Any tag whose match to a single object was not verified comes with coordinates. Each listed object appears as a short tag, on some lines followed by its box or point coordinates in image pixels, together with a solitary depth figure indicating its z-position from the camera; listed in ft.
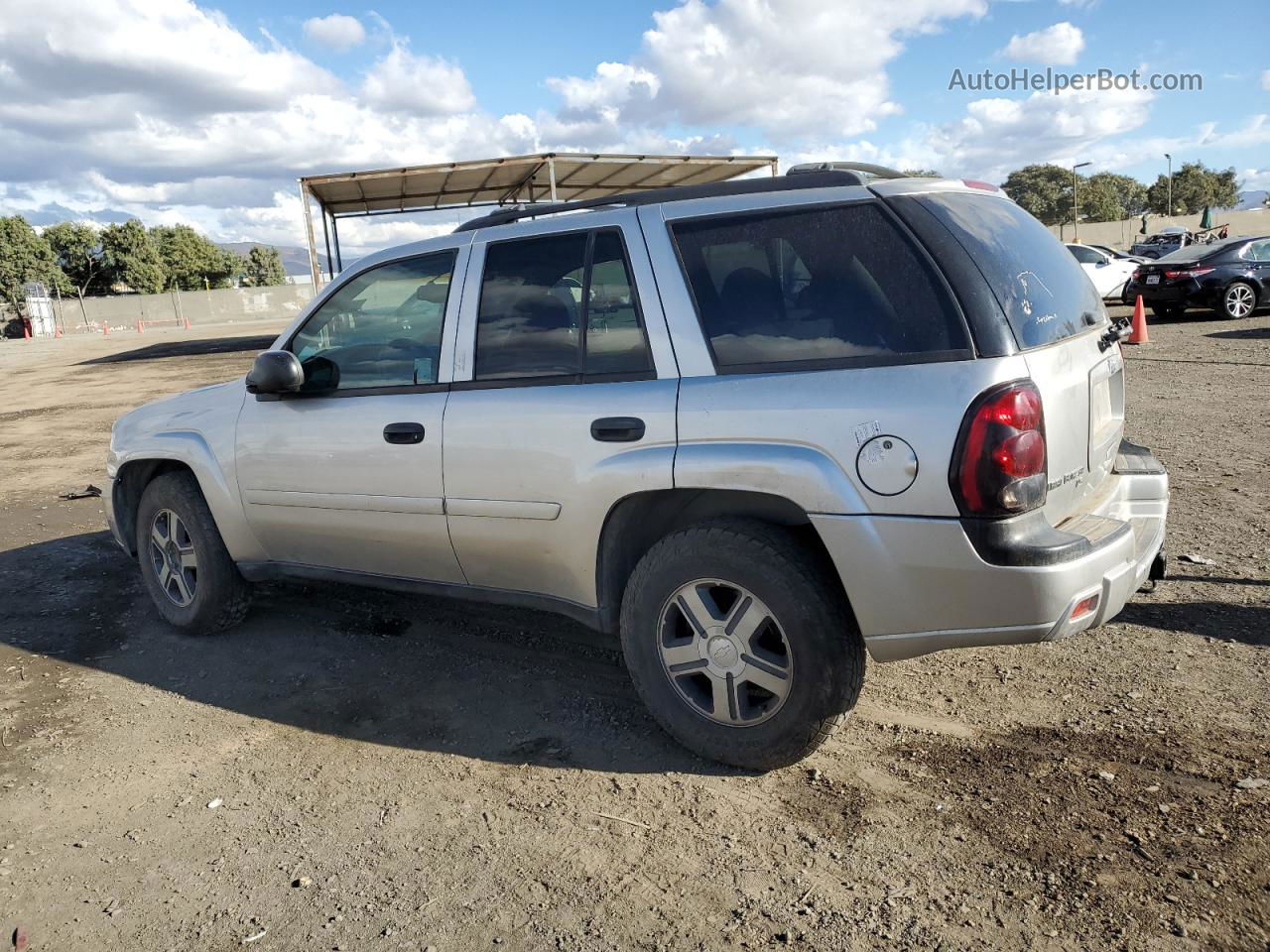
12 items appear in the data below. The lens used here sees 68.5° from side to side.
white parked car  65.67
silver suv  8.91
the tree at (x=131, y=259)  249.14
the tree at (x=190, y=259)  279.69
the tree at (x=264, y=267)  354.13
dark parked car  54.85
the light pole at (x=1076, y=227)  219.04
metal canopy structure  63.46
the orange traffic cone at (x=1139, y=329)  48.49
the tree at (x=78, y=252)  241.76
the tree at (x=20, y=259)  214.28
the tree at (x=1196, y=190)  276.41
